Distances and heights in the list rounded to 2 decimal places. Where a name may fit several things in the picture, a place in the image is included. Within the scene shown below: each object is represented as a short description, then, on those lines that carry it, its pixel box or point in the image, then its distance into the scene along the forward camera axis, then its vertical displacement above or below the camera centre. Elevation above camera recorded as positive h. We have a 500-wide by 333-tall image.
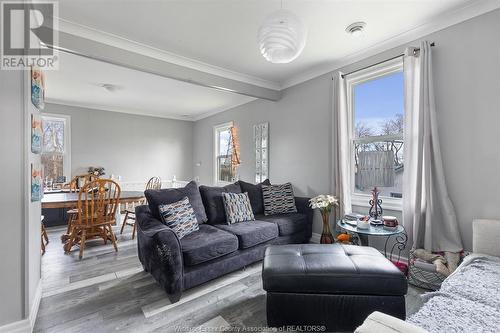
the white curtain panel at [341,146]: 3.03 +0.26
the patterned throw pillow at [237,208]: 2.92 -0.53
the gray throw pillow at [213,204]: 2.95 -0.48
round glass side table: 2.23 -0.79
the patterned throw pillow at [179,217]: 2.39 -0.53
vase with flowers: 2.88 -0.52
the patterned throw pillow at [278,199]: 3.36 -0.48
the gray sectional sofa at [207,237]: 2.02 -0.73
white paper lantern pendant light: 1.54 +0.89
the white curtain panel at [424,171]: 2.24 -0.05
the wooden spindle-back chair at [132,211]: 3.95 -0.81
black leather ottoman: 1.61 -0.88
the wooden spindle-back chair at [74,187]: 3.39 -0.38
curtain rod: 2.39 +1.22
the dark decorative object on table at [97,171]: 5.19 -0.10
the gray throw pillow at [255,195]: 3.41 -0.42
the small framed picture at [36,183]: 1.74 -0.12
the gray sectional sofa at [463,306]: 0.82 -0.70
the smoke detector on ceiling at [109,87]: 4.04 +1.40
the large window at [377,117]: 2.70 +0.62
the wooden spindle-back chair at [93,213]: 2.99 -0.62
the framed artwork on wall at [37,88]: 1.79 +0.63
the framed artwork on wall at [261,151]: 4.35 +0.29
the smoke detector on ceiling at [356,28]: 2.35 +1.41
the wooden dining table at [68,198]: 2.99 -0.44
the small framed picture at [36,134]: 1.75 +0.26
